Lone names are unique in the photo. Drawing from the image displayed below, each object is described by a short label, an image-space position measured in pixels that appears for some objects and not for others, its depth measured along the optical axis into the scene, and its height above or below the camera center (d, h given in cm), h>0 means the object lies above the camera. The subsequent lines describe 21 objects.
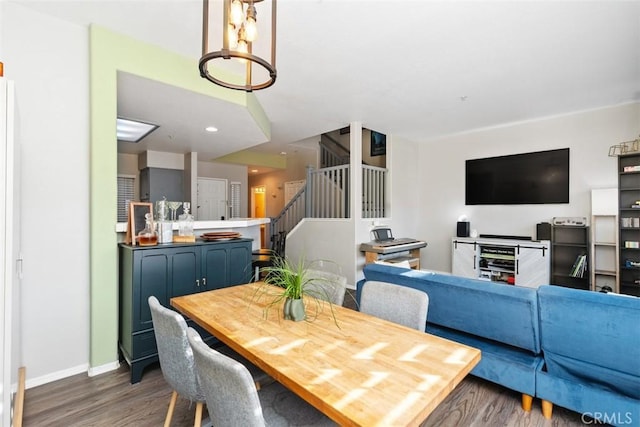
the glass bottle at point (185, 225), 277 -10
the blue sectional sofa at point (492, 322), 183 -71
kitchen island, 262 -13
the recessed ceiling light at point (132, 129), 401 +122
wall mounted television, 468 +61
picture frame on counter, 248 -4
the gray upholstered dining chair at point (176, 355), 134 -65
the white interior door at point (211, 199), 746 +38
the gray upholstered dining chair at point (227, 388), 88 -54
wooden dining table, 92 -57
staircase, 531 +38
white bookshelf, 405 -32
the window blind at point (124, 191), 656 +52
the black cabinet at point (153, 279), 229 -55
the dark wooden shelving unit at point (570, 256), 429 -61
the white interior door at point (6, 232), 131 -8
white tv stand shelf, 450 -72
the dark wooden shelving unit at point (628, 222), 387 -9
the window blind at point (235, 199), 814 +41
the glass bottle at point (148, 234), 247 -16
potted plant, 159 -43
